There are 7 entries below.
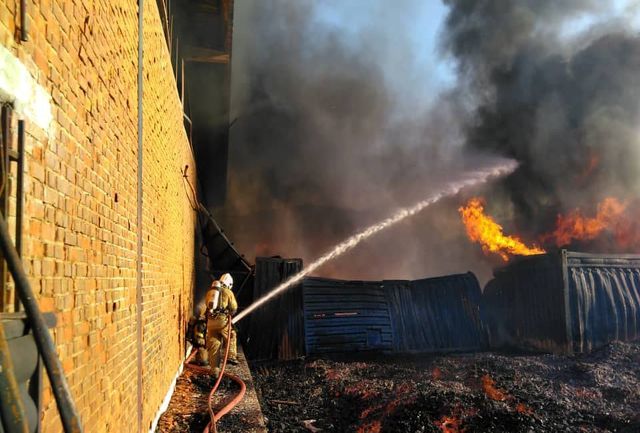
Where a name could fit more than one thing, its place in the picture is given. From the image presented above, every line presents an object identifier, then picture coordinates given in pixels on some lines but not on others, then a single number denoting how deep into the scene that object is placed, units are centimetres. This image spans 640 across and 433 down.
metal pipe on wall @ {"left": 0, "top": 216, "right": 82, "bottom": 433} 138
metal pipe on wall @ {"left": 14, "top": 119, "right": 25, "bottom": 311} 167
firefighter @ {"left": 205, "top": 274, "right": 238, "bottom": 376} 757
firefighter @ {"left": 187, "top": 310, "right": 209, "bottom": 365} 836
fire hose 472
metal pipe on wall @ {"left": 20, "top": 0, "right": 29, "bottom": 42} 172
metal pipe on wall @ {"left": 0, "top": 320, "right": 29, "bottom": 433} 133
